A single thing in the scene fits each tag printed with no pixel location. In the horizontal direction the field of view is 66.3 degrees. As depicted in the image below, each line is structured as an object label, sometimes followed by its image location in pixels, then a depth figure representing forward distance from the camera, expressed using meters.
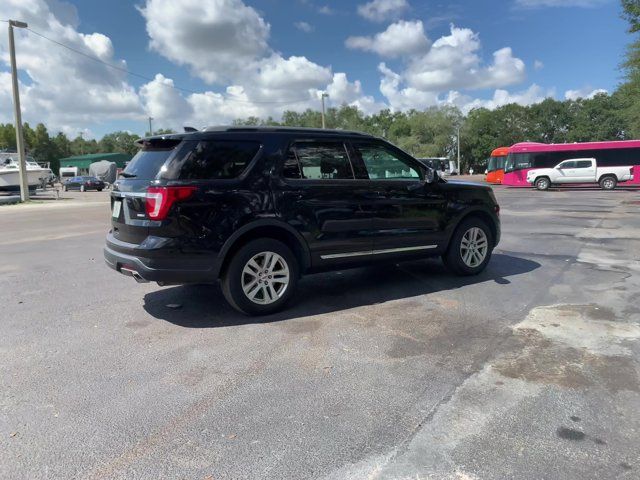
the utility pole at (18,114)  24.60
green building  76.31
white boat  28.11
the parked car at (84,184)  46.12
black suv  4.60
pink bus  28.88
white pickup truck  29.03
